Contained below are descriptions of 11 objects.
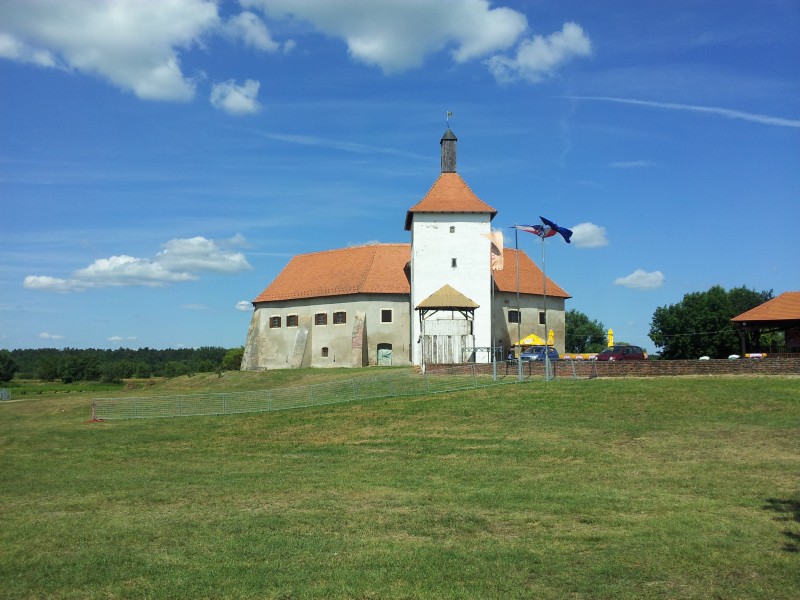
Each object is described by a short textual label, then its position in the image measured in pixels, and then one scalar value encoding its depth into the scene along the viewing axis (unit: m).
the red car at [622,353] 44.09
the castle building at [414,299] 47.84
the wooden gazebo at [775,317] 43.03
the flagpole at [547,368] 32.22
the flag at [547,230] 35.06
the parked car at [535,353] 44.26
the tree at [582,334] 123.06
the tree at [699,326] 80.25
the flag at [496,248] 43.66
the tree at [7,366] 115.06
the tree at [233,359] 99.78
